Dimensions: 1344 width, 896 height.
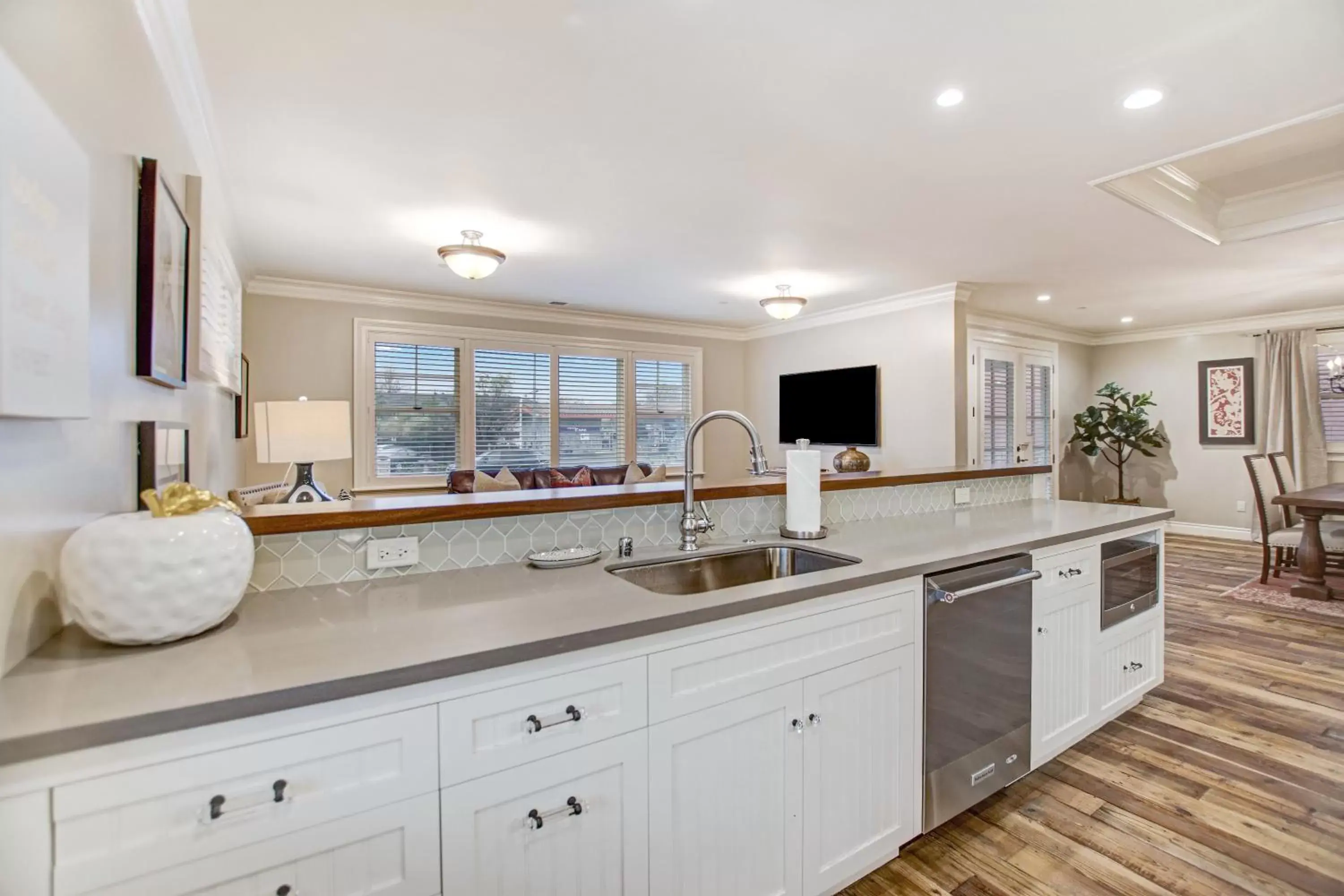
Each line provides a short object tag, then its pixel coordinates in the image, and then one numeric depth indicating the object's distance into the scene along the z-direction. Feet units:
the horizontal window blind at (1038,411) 21.74
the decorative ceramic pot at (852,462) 14.23
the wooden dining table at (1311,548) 14.17
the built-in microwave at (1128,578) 7.99
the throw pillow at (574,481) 17.94
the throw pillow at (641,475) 18.90
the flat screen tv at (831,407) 19.03
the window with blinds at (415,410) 17.17
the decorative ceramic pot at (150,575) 3.12
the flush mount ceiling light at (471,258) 11.75
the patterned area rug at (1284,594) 13.73
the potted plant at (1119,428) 22.36
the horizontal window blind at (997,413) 19.74
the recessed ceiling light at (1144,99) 6.90
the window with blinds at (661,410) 21.68
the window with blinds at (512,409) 18.63
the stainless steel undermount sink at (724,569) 5.93
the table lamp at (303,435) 10.55
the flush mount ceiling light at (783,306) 16.12
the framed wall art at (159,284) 4.57
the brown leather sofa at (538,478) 16.33
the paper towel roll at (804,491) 6.88
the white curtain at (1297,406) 19.33
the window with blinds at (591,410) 20.17
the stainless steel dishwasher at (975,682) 5.84
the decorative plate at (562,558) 5.41
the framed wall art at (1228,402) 20.83
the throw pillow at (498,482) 15.29
